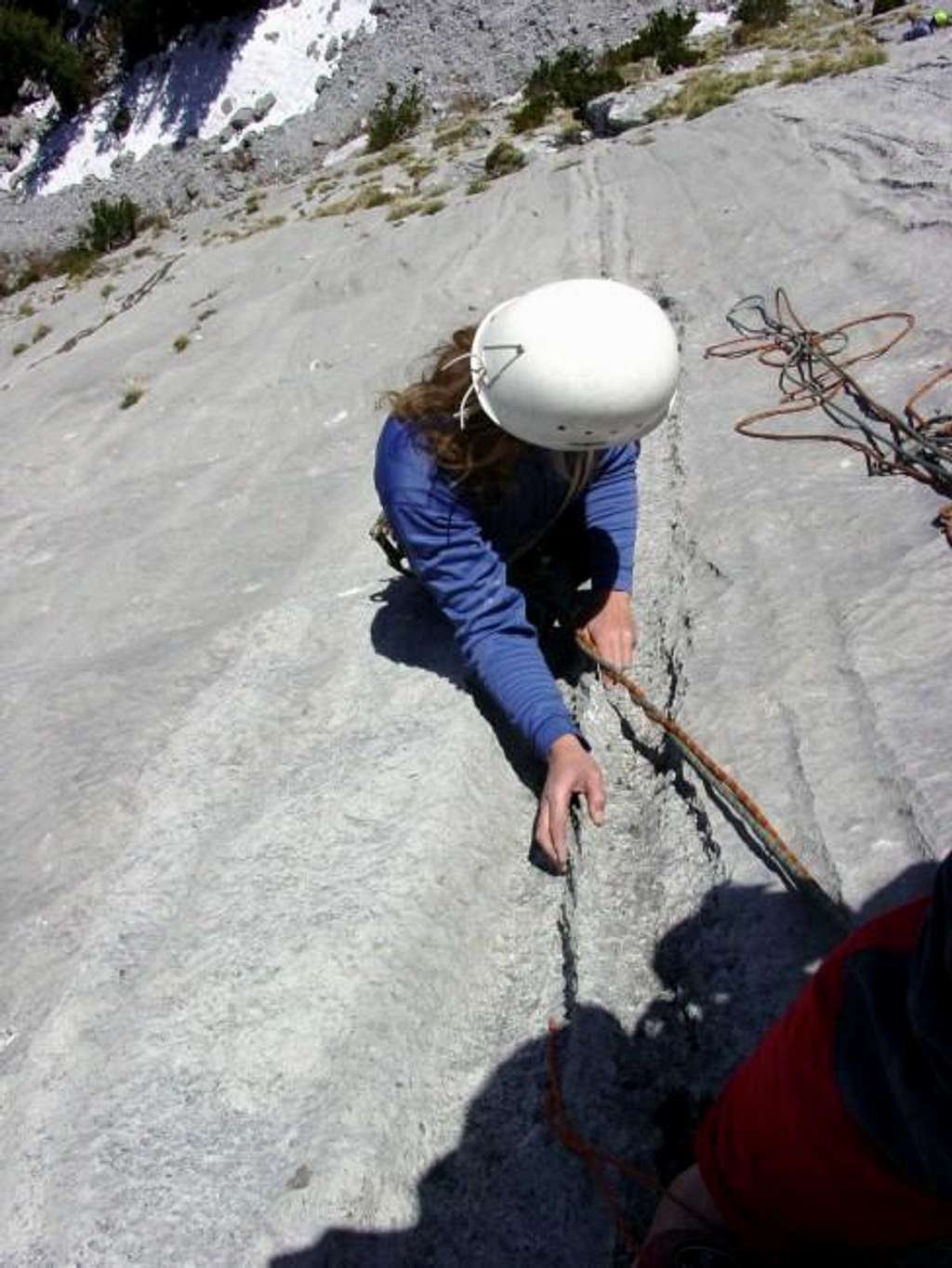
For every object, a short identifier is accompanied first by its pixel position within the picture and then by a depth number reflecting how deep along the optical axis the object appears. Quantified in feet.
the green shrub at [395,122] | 56.24
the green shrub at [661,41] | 49.99
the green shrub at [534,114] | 44.57
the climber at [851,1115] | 2.81
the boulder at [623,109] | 36.45
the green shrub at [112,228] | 55.47
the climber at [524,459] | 6.40
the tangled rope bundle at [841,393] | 10.11
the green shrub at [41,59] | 70.03
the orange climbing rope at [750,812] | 5.96
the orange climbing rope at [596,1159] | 5.13
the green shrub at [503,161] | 35.32
